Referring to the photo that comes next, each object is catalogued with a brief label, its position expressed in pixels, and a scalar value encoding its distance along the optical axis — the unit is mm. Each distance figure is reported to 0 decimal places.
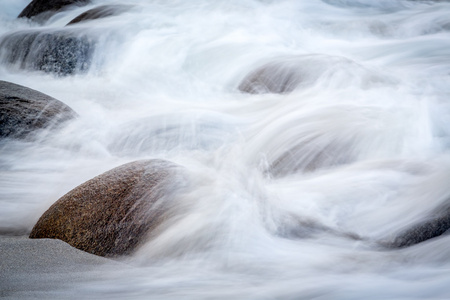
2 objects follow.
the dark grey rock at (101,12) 9320
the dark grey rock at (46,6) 11094
